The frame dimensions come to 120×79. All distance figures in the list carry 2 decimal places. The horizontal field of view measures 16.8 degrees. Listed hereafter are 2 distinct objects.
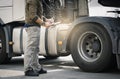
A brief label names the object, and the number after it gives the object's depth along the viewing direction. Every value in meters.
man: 8.25
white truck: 8.69
